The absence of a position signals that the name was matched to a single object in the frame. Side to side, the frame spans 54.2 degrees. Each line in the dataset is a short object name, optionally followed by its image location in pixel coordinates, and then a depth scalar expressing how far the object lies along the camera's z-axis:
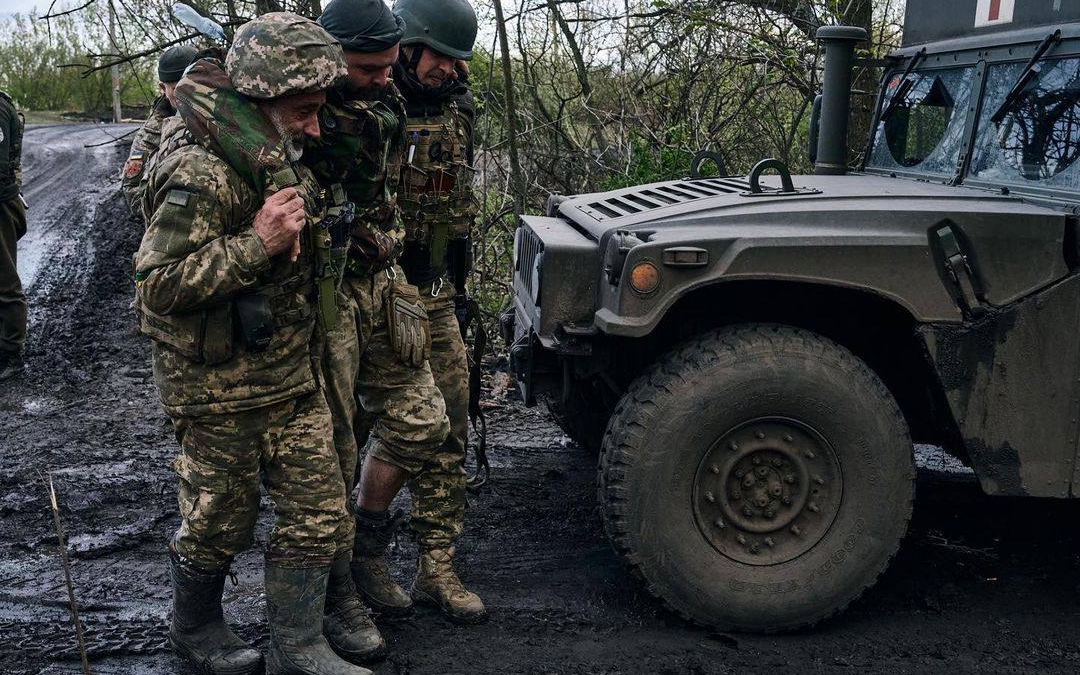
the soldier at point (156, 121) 5.22
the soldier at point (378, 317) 3.00
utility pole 17.78
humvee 3.07
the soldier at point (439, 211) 3.48
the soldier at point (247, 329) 2.63
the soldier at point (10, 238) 6.25
